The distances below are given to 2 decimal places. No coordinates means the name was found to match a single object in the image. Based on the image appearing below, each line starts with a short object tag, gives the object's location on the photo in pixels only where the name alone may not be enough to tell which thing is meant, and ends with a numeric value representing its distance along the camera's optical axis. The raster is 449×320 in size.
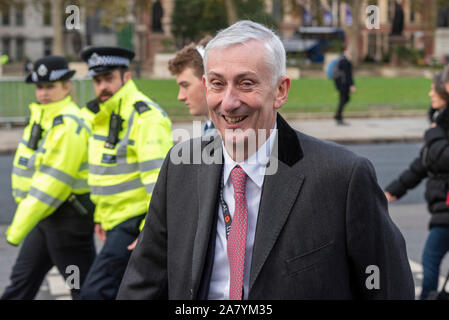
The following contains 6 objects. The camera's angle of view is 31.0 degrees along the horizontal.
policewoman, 5.06
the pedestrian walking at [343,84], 20.62
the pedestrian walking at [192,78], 4.66
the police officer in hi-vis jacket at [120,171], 4.66
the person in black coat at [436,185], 5.65
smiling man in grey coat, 2.36
